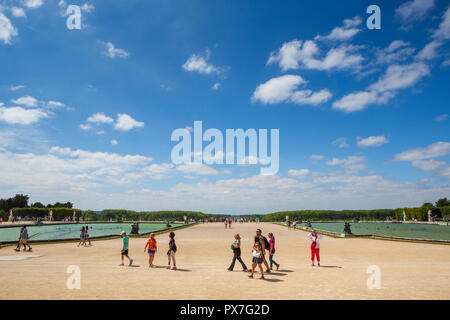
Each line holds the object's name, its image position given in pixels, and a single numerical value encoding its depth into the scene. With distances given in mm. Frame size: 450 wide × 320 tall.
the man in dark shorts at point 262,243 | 10562
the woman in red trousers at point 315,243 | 12234
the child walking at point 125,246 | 12383
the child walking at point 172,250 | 11500
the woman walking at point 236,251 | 11164
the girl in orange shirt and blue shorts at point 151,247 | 12086
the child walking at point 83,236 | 20125
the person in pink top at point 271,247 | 11397
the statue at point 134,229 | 27697
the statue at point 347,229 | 28406
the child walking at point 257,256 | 9938
